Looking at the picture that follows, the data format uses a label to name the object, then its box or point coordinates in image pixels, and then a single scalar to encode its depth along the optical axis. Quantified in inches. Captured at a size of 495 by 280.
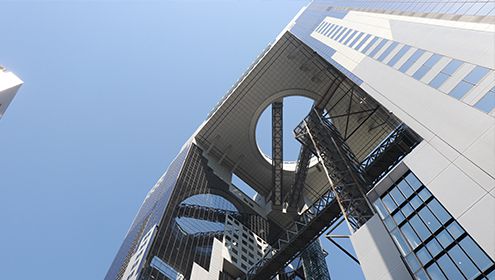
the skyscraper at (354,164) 682.2
